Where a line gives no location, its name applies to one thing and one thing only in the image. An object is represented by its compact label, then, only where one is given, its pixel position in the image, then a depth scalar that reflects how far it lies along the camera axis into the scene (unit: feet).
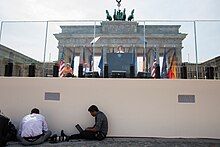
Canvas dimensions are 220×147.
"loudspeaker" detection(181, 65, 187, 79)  22.11
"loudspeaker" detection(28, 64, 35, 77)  22.93
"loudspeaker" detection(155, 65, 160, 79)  22.70
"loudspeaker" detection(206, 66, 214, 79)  21.87
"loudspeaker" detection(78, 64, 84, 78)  23.22
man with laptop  18.69
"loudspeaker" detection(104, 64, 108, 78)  22.75
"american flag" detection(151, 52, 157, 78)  23.33
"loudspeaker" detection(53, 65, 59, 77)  22.97
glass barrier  22.79
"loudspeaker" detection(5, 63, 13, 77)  22.99
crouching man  17.25
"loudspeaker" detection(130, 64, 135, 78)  22.71
